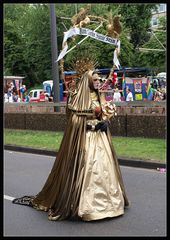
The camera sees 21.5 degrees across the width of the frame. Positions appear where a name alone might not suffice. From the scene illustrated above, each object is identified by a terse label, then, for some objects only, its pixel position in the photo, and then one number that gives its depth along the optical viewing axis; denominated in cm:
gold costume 529
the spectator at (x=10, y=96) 2732
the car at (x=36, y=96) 2758
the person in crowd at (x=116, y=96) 1891
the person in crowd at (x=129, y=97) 2119
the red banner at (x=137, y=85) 2464
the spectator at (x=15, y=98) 2797
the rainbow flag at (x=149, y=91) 2335
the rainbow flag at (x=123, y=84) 2505
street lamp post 1584
